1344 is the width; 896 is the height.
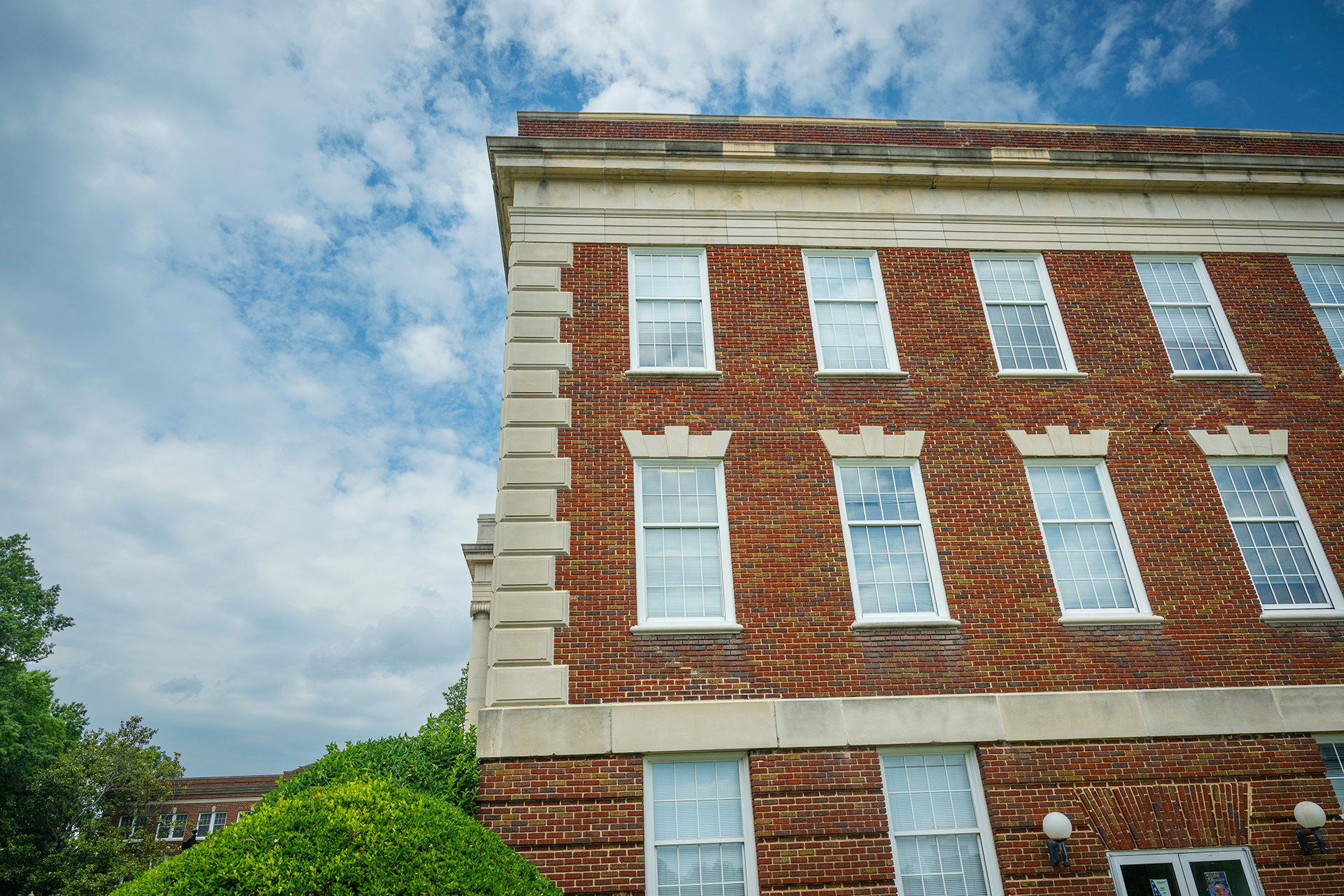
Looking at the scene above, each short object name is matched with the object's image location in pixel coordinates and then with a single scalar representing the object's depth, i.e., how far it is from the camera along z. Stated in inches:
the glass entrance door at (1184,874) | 376.5
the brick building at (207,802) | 2016.5
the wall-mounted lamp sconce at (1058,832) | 364.5
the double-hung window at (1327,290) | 538.9
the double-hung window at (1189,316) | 514.6
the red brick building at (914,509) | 380.5
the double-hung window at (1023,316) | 502.0
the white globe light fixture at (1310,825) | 379.6
